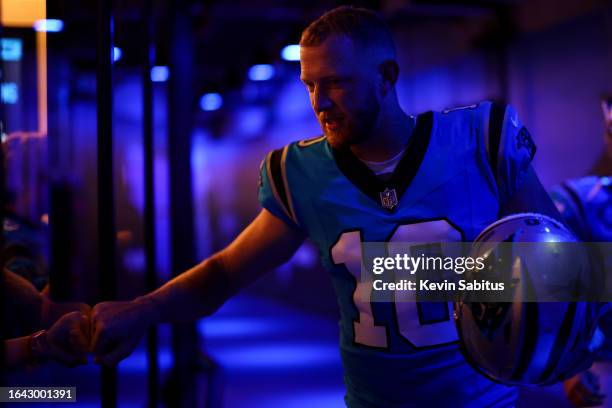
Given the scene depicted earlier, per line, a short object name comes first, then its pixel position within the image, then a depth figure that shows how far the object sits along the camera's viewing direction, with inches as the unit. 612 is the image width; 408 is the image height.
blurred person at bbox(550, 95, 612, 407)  91.4
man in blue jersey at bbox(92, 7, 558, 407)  56.3
